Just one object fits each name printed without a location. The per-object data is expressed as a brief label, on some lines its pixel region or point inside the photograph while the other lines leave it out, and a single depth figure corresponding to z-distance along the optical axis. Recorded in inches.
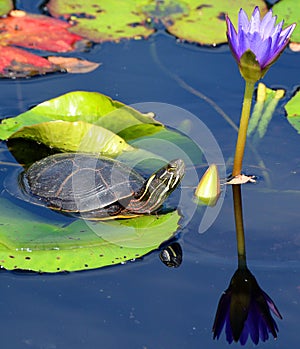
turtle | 264.4
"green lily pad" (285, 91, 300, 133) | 308.6
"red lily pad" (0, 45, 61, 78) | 346.3
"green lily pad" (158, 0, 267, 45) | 377.7
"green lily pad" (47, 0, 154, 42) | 376.9
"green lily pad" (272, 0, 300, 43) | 374.6
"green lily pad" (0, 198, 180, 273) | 224.7
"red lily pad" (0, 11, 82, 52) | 363.9
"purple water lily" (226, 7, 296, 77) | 234.7
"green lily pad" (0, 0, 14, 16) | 385.6
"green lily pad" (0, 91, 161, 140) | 291.9
